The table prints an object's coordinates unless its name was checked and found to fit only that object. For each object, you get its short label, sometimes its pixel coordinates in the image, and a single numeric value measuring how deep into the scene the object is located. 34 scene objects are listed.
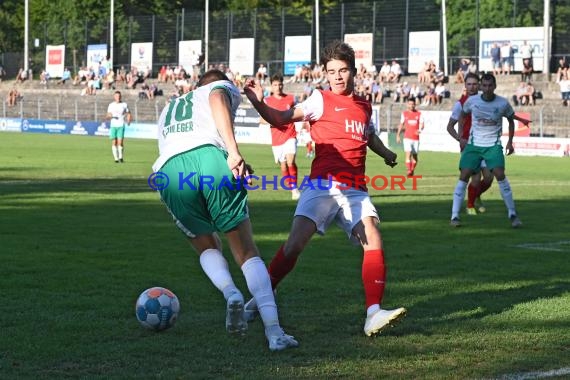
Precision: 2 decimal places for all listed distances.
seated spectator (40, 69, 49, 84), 75.19
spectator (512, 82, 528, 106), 46.81
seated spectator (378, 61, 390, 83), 56.09
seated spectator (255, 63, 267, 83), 61.86
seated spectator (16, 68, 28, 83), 76.25
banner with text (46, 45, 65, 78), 76.88
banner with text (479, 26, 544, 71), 51.12
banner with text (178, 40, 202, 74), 67.94
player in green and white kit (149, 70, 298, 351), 7.09
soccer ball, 7.59
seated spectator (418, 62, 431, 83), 53.77
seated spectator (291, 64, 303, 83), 59.59
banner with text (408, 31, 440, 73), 56.47
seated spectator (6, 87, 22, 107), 68.81
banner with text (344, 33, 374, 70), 59.47
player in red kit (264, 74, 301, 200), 20.56
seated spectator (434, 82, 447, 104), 50.59
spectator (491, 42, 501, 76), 52.09
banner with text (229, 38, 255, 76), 65.38
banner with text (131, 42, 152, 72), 70.56
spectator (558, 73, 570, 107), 46.08
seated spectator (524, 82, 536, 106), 46.56
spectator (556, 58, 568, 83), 48.10
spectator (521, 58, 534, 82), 49.44
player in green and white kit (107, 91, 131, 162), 31.86
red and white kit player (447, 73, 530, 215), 16.83
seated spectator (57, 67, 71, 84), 74.66
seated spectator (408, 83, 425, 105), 50.99
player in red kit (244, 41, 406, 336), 7.98
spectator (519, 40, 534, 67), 50.28
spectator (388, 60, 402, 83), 55.91
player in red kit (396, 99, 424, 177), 28.38
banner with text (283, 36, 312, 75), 62.28
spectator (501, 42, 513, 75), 51.56
